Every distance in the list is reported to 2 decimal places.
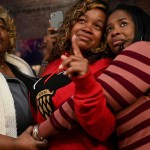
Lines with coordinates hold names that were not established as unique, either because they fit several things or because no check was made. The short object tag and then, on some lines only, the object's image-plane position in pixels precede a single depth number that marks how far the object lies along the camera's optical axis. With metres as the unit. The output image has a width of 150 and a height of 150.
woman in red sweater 1.07
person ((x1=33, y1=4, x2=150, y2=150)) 1.16
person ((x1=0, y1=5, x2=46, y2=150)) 1.50
